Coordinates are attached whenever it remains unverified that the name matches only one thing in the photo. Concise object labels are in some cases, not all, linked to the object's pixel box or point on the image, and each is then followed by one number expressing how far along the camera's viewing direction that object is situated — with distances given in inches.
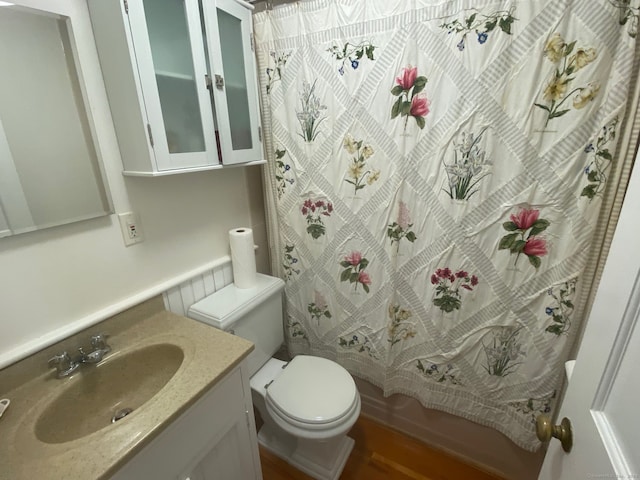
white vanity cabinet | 30.1
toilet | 48.3
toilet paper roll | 54.1
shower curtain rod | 49.3
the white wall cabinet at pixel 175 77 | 34.8
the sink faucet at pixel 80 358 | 36.0
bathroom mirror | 31.2
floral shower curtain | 36.0
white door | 17.2
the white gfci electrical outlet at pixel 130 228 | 41.8
